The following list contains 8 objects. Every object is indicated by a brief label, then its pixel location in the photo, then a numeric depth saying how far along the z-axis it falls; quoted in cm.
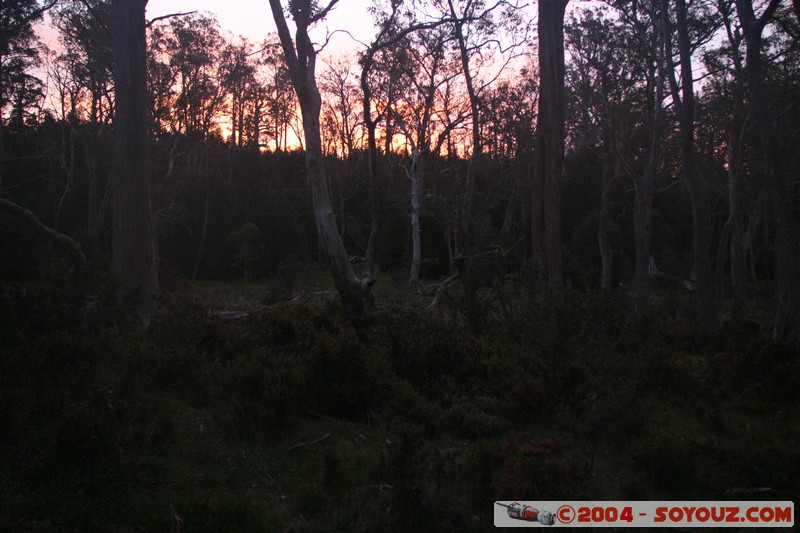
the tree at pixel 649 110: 1945
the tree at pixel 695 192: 1414
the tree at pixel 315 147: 889
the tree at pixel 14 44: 1583
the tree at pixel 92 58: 2556
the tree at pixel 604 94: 2267
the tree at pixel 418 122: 2706
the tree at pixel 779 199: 988
